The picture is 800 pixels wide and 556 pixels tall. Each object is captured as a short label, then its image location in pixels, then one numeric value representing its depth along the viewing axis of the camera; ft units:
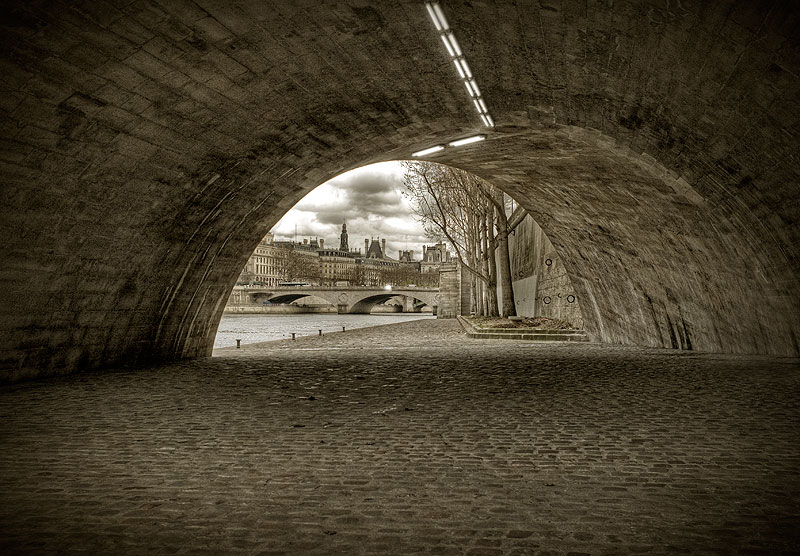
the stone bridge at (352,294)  257.75
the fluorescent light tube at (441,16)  20.18
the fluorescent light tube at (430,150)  41.81
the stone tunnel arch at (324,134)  18.81
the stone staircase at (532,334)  65.00
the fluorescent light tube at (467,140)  38.36
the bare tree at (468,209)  89.61
